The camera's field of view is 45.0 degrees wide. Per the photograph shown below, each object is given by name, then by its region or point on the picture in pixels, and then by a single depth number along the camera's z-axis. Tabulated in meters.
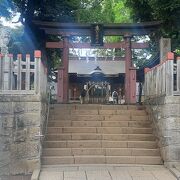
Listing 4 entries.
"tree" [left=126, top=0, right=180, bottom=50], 8.47
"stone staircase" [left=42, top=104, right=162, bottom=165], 5.90
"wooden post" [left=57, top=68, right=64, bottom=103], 10.36
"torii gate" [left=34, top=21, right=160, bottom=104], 10.37
